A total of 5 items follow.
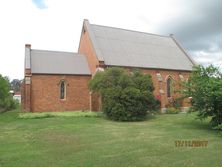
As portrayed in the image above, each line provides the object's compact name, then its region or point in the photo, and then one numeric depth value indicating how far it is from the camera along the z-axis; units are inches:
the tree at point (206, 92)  676.7
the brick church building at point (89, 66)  1219.2
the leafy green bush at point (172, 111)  1287.3
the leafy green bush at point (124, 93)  971.3
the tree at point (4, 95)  1457.9
